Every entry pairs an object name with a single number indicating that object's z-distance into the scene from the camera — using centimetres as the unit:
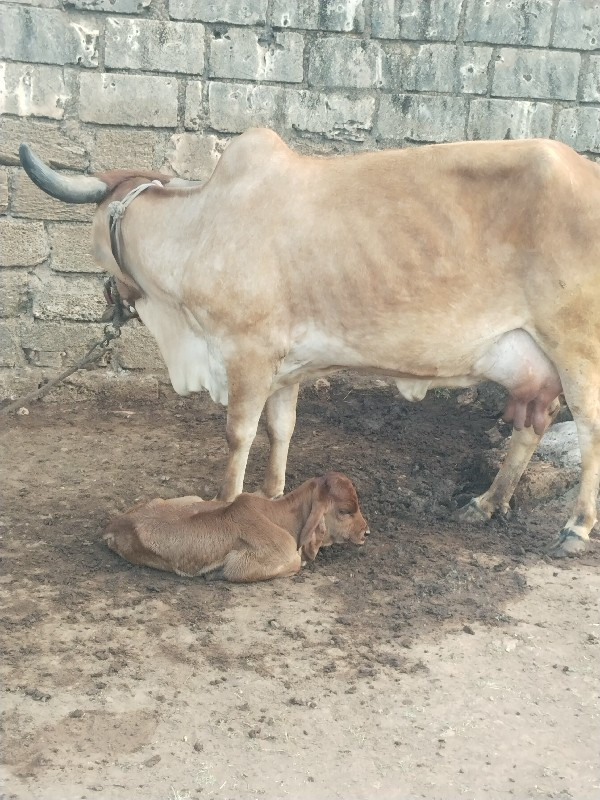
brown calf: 424
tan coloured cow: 454
